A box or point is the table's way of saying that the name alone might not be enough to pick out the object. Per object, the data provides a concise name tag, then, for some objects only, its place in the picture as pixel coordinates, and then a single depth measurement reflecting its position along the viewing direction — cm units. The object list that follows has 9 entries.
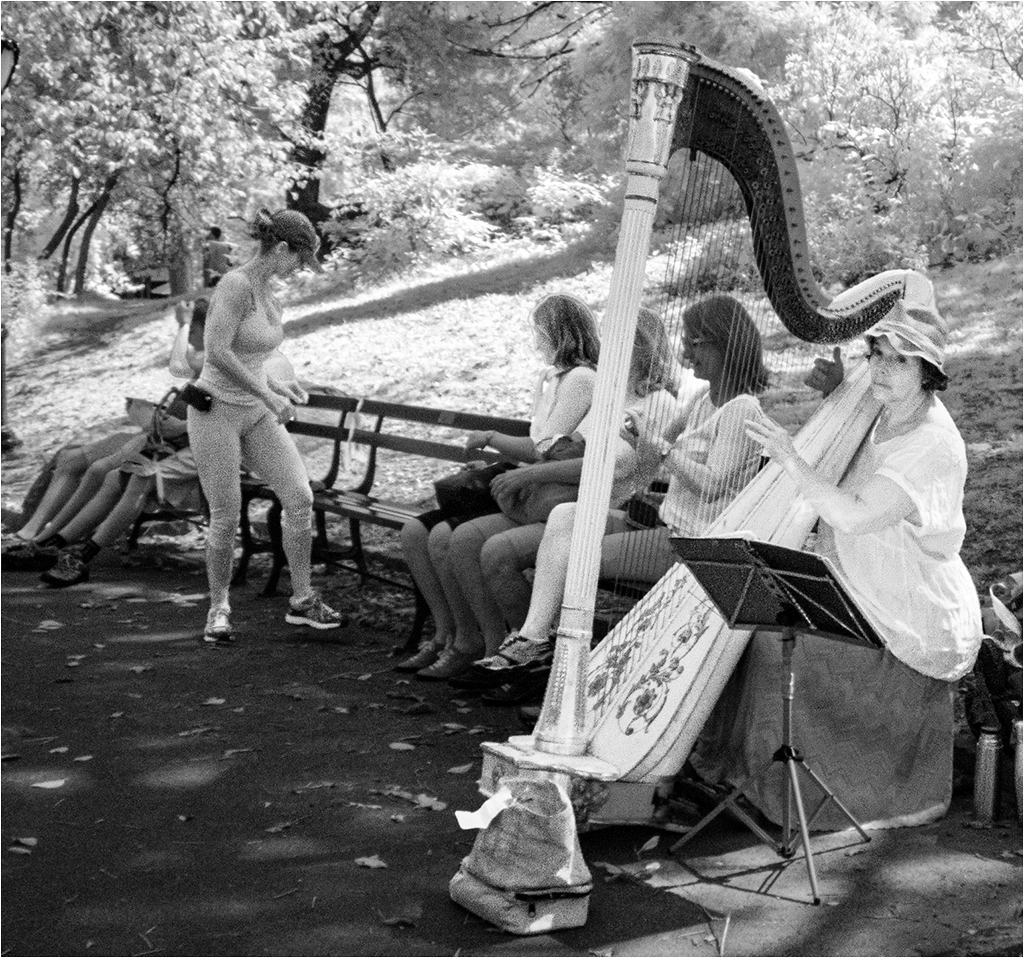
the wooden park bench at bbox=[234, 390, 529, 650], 706
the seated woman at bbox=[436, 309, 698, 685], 547
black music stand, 366
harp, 357
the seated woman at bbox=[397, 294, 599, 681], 599
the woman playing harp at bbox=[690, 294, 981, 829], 411
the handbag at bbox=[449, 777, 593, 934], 367
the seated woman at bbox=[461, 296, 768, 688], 485
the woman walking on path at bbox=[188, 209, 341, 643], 668
